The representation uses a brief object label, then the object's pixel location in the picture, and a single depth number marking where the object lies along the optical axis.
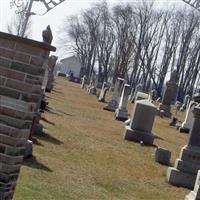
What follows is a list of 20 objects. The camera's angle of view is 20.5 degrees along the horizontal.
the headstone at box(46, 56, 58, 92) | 30.96
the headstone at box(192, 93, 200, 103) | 14.77
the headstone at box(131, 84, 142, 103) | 33.86
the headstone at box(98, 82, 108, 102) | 33.33
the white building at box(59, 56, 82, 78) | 111.38
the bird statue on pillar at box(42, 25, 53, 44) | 7.71
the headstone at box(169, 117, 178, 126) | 25.85
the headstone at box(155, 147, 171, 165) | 13.16
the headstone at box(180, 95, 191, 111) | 42.97
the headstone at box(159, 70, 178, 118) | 31.00
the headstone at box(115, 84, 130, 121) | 22.69
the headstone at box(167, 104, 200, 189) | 11.23
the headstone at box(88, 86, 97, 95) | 42.19
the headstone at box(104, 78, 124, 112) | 26.98
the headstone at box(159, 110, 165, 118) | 30.34
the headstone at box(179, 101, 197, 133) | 23.78
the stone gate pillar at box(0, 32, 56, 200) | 5.31
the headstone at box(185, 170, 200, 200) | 8.54
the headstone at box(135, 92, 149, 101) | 23.33
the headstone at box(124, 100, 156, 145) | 15.92
